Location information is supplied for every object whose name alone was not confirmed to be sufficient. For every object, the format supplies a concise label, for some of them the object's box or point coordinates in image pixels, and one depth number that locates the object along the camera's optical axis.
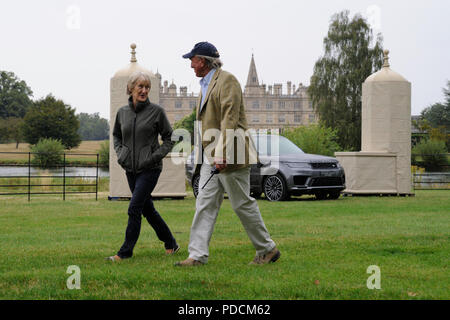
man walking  5.20
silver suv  14.27
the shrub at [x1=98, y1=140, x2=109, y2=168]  40.75
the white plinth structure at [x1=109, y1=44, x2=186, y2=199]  15.13
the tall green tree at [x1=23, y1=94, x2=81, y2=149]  78.44
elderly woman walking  5.80
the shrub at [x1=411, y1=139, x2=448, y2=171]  36.03
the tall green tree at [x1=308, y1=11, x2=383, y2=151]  46.22
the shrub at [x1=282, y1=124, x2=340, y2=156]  26.77
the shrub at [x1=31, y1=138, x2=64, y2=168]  41.58
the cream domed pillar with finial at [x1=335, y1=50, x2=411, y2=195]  16.64
